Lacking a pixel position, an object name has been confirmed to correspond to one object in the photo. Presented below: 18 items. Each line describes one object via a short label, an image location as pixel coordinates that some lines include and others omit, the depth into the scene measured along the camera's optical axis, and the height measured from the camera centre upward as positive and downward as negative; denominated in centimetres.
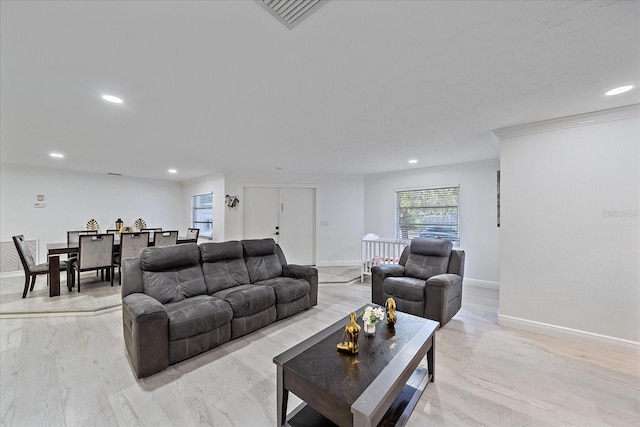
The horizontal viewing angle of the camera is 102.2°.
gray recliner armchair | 310 -90
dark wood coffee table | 133 -94
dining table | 396 -82
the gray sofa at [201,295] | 221 -93
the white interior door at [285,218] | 634 -13
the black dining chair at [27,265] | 393 -86
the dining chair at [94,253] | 423 -70
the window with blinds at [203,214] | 720 -4
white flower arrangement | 194 -77
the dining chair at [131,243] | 462 -58
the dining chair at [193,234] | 642 -55
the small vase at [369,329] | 197 -89
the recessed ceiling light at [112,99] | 230 +103
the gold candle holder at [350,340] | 173 -87
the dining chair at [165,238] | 519 -53
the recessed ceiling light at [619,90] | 215 +106
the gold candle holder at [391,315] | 217 -85
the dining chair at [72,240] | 477 -57
